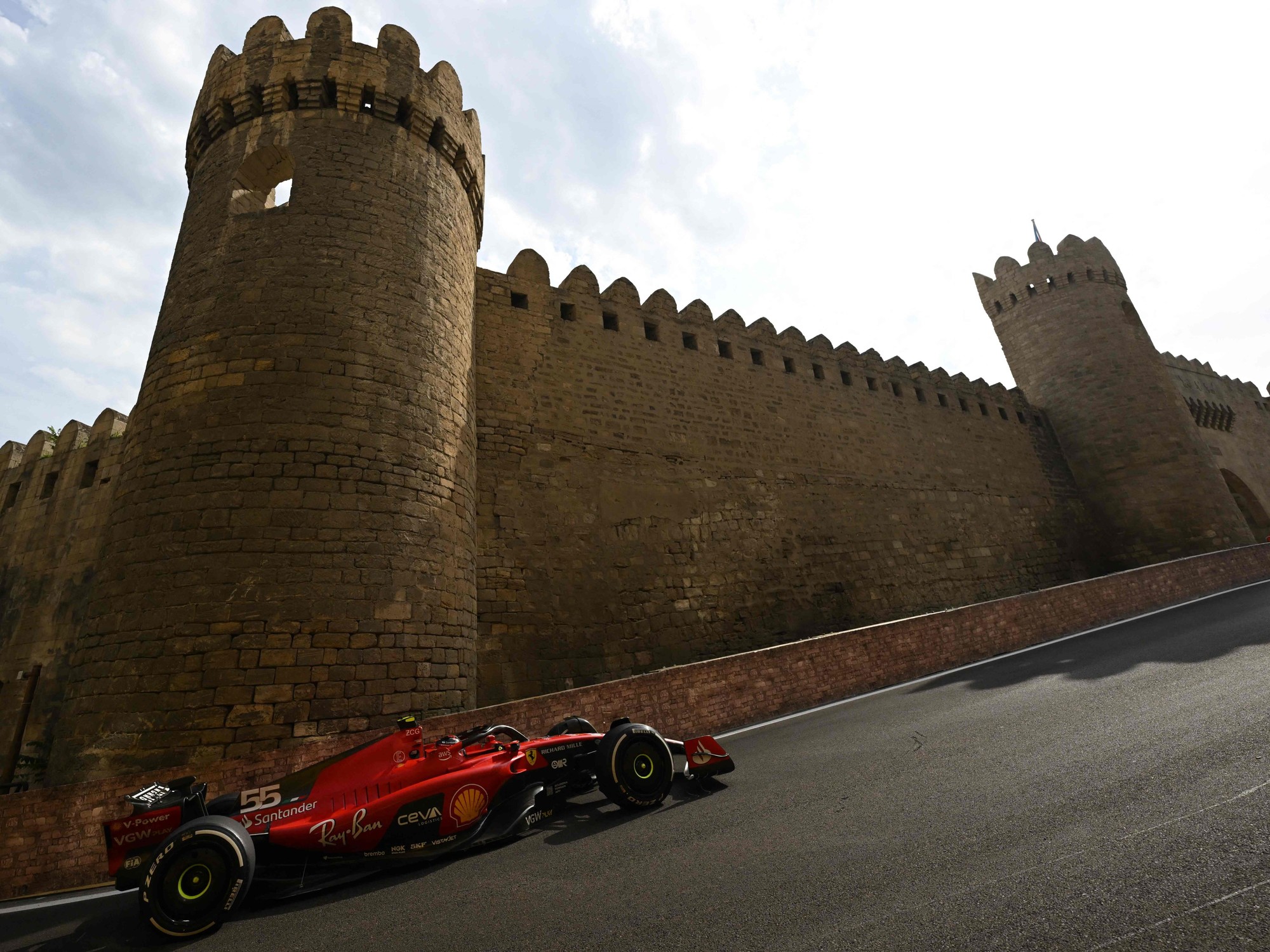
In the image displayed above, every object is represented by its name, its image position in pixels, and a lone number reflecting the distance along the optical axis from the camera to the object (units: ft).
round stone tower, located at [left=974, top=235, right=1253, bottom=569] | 57.57
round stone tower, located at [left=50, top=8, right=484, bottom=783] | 17.76
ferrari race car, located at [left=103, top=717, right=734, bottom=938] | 9.68
